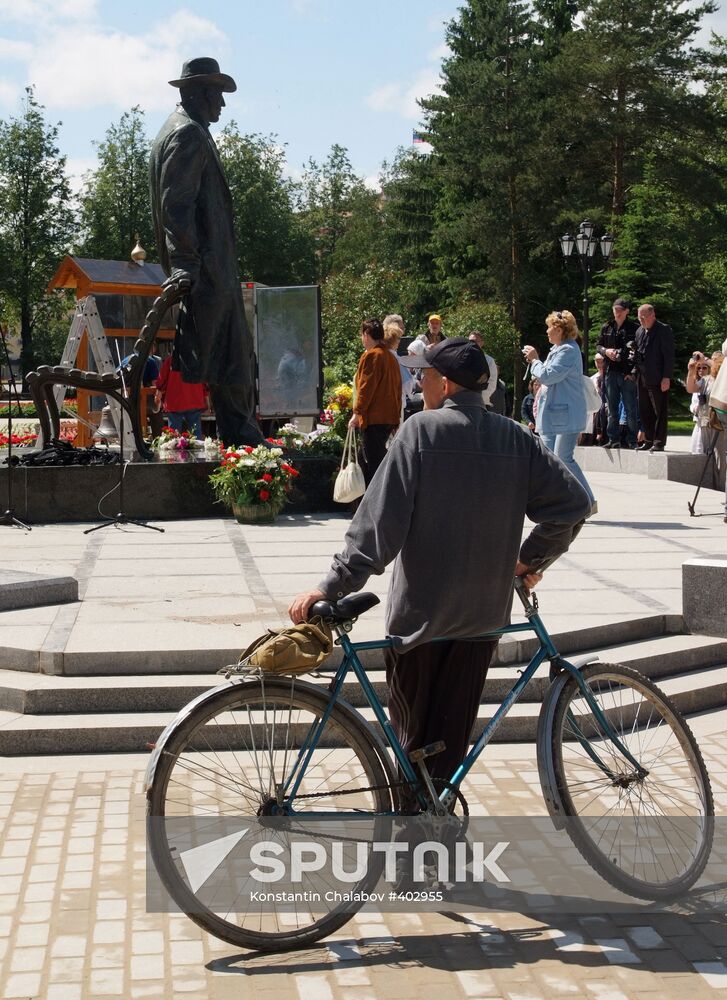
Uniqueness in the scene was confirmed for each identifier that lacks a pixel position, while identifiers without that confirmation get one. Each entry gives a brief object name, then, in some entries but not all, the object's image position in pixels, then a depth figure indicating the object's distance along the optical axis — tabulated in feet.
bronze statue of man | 45.50
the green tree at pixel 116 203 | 231.09
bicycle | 13.19
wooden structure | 89.25
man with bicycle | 13.82
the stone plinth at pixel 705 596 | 25.73
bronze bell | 58.78
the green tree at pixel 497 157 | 167.63
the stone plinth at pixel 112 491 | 43.60
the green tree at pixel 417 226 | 203.72
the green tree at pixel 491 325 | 161.58
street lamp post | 94.25
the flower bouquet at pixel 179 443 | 45.47
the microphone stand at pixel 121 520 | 40.11
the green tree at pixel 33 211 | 219.82
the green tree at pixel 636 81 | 151.02
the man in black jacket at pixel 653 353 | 58.34
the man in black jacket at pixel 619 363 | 61.82
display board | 52.21
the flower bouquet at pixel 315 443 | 47.19
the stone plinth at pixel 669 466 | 60.34
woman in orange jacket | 41.81
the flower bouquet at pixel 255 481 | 42.09
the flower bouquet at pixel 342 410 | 50.37
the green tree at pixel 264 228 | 234.17
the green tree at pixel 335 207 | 292.81
